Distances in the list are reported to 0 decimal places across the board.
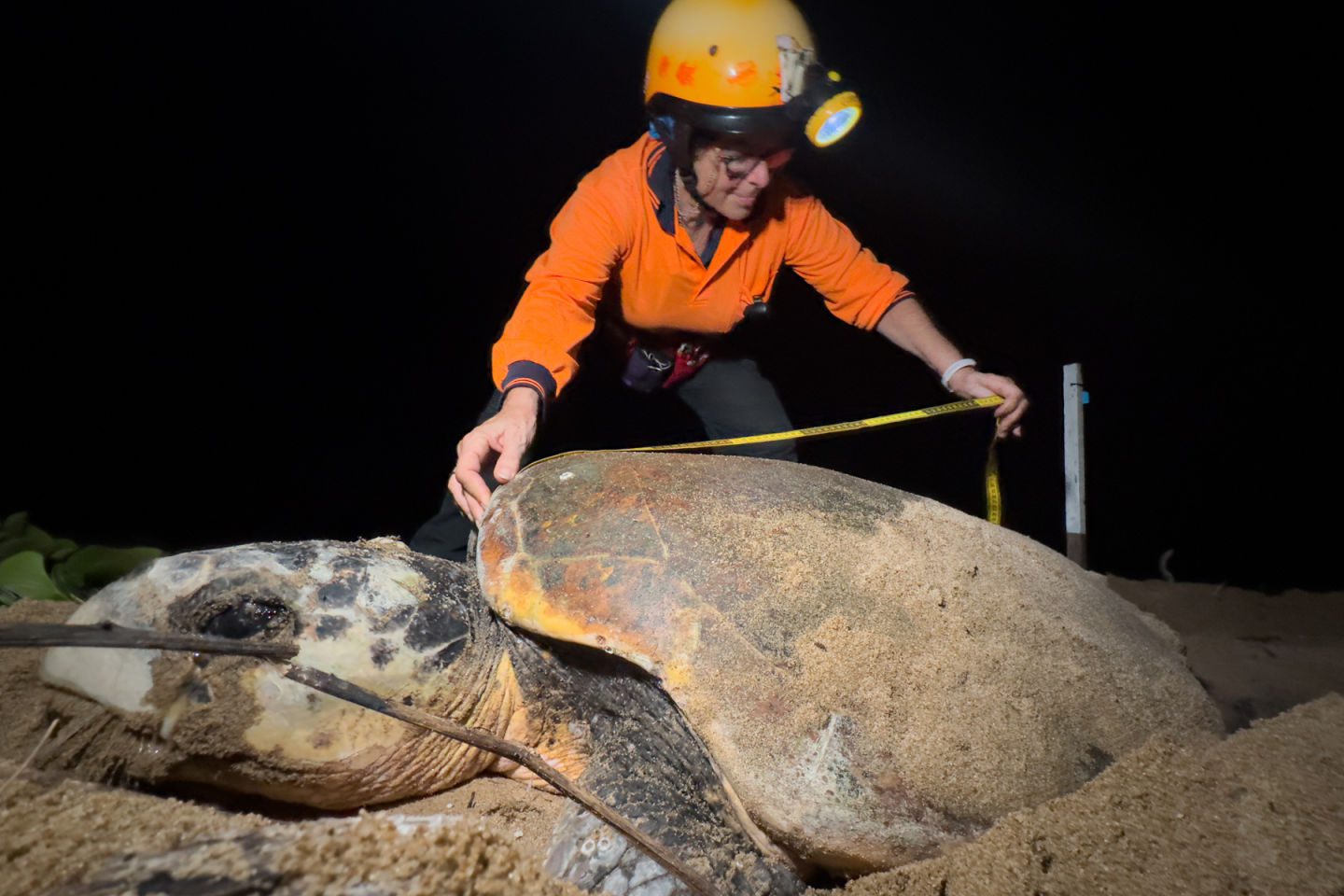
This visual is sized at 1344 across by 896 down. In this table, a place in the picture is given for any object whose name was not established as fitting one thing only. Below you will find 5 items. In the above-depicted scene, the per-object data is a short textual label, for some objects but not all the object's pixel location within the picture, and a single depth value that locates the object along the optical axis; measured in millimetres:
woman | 1400
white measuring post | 1667
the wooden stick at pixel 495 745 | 652
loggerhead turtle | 777
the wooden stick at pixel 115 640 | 463
